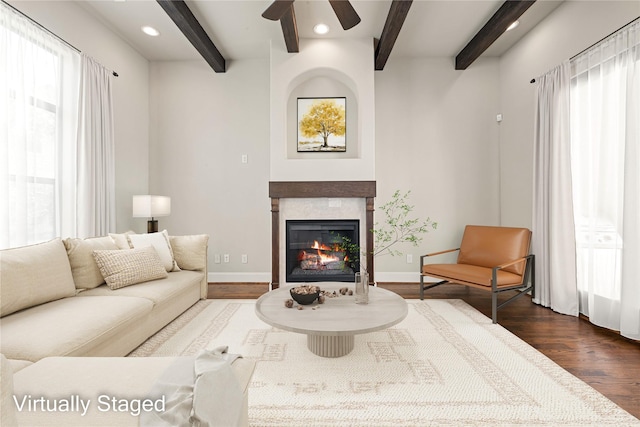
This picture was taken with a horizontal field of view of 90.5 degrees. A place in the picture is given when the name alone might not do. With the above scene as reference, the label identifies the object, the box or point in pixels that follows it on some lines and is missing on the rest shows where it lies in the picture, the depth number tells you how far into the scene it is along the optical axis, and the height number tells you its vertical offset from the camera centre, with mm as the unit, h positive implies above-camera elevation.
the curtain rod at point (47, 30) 2420 +1564
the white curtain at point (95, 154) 3076 +604
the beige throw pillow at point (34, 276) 1794 -384
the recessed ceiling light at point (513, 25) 3398 +2064
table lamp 3492 +73
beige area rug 1528 -960
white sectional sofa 1085 -569
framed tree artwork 4012 +1150
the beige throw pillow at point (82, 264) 2359 -381
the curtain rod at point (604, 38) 2400 +1459
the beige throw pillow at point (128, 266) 2434 -421
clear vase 2256 -540
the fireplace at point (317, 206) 3771 +96
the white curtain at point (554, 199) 2990 +153
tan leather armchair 2936 -531
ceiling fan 2229 +1485
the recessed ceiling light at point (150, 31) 3504 +2051
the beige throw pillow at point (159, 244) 2922 -281
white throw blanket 898 -553
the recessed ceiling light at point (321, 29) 3459 +2057
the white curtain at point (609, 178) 2354 +304
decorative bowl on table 2176 -558
